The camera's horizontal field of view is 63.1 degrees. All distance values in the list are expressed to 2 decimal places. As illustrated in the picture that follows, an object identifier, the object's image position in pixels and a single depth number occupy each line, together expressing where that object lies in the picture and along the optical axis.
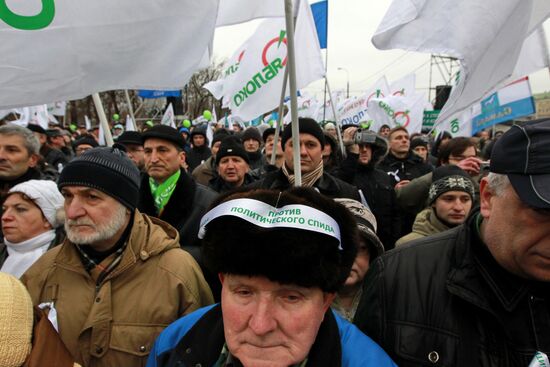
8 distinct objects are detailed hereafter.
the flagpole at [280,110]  3.27
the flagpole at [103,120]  2.47
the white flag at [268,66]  4.63
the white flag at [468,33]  1.92
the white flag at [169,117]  13.77
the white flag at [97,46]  1.91
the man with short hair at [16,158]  3.07
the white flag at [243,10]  3.13
